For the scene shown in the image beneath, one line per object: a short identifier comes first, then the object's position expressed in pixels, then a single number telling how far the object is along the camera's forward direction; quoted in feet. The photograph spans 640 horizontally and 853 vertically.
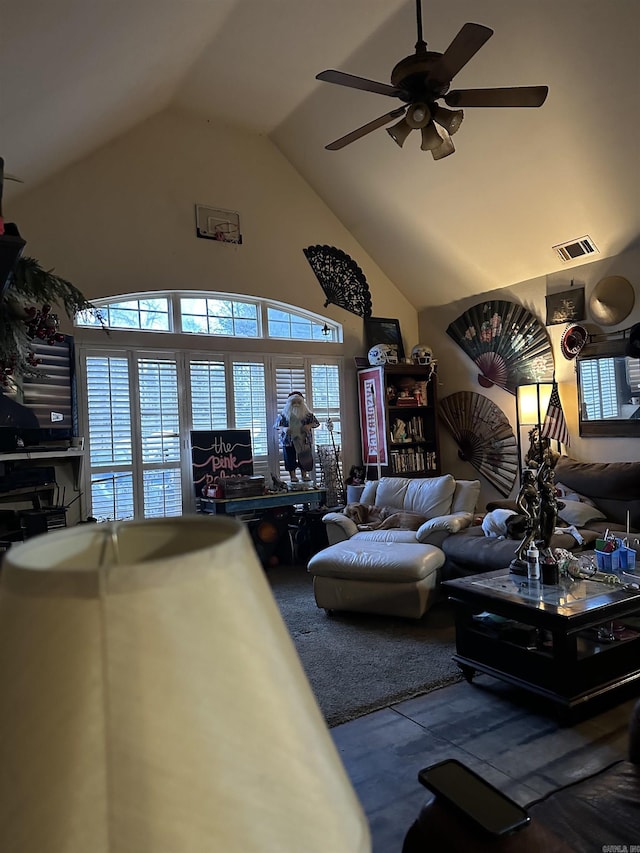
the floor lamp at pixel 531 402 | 17.08
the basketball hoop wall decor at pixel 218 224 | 18.15
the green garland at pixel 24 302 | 6.54
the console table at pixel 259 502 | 17.07
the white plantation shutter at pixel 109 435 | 16.35
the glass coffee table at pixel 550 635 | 8.24
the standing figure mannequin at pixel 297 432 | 19.02
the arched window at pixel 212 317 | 17.11
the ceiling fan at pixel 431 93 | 8.78
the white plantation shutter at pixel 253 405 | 19.03
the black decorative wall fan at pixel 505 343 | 18.11
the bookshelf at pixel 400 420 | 20.40
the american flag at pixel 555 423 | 17.34
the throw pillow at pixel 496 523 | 13.25
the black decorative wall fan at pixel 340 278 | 20.63
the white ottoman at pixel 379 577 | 12.24
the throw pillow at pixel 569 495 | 14.65
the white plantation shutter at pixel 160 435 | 17.29
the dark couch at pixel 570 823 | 3.63
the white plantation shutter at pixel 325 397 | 20.67
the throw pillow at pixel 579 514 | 13.73
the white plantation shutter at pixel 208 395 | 18.21
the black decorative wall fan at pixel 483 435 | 19.25
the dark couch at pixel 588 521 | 12.48
